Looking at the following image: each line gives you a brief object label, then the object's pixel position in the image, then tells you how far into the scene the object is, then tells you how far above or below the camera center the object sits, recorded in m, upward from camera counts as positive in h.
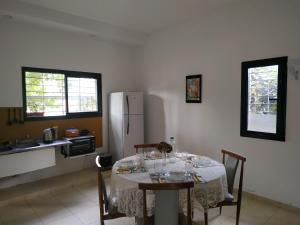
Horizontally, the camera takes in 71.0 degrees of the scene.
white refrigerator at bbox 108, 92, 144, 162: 4.41 -0.41
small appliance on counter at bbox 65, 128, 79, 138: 4.04 -0.56
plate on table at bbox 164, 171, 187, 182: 1.94 -0.70
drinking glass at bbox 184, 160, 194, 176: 2.11 -0.69
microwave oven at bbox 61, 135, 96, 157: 3.85 -0.80
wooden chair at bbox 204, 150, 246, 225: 2.23 -0.84
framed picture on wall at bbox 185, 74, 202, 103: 3.81 +0.28
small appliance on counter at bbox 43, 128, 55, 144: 3.64 -0.56
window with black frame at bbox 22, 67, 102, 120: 3.77 +0.20
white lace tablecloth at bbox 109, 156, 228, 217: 1.84 -0.80
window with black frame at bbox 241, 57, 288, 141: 2.85 +0.07
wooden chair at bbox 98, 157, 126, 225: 2.02 -1.01
